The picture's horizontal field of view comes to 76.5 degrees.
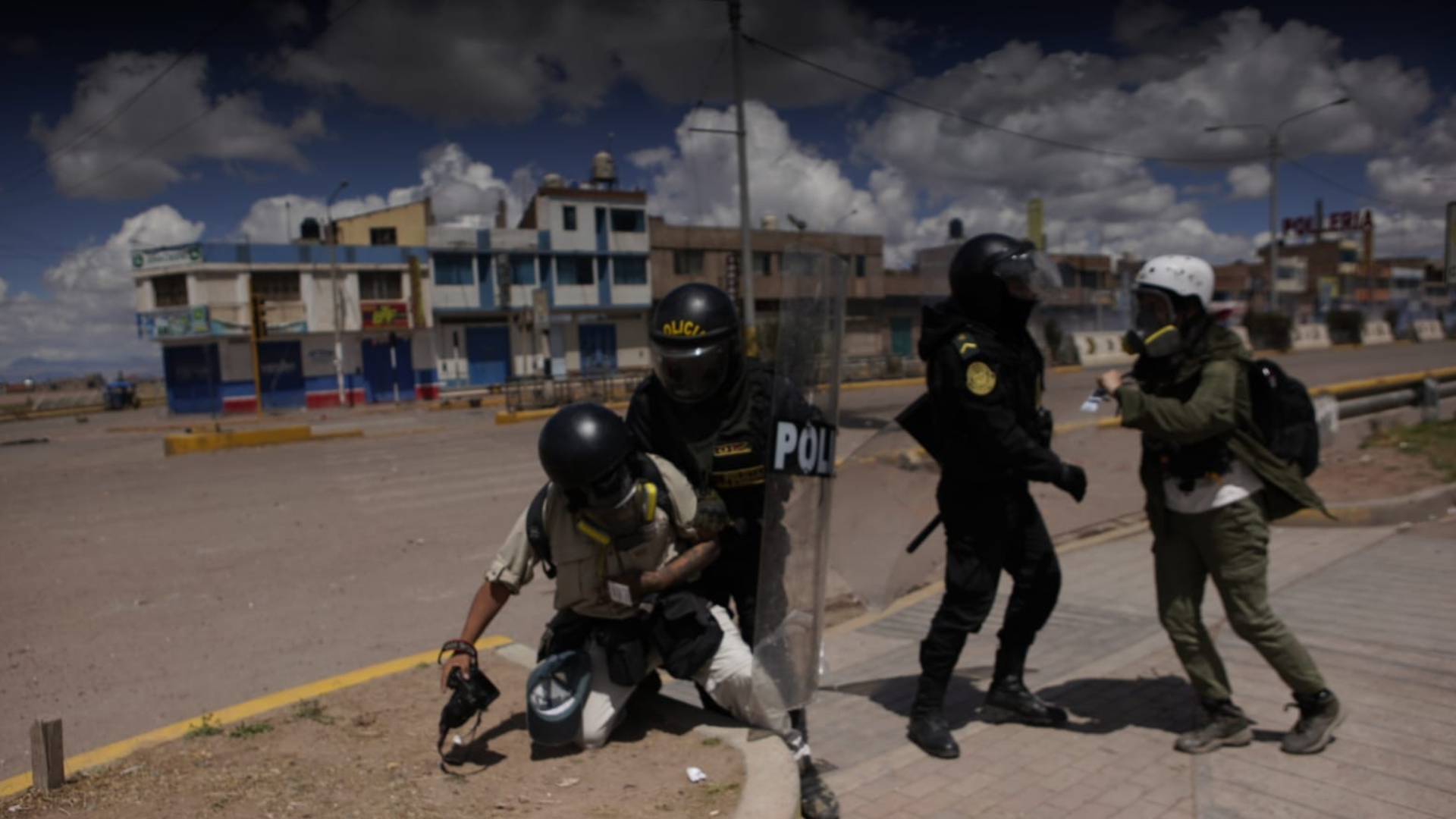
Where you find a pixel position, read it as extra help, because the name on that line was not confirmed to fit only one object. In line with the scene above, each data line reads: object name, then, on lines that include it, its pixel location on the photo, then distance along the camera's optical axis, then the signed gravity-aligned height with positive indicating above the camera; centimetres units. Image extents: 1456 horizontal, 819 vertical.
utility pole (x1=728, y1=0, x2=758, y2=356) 1794 +290
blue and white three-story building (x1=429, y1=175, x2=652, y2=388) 4131 +343
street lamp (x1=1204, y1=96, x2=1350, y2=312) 3109 +432
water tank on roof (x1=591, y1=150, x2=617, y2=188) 4531 +930
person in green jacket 325 -52
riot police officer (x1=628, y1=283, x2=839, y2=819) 297 -23
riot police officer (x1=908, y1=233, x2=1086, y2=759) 338 -38
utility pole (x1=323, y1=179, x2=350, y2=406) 3622 +156
